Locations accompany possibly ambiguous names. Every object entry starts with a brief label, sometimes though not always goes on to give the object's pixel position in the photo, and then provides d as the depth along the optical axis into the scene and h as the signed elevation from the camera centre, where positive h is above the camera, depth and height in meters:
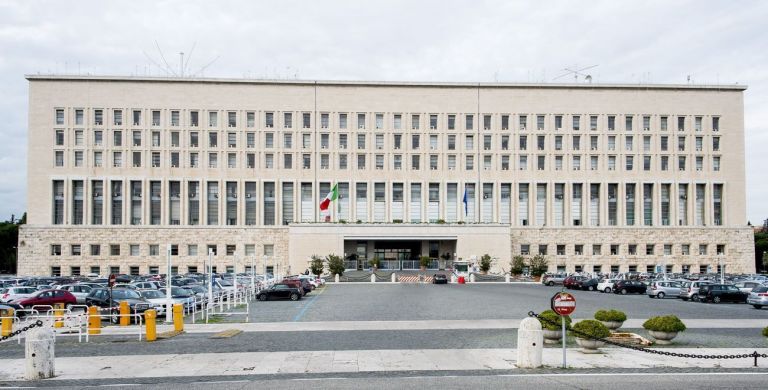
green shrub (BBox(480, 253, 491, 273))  90.12 -5.98
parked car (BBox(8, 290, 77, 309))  39.59 -4.68
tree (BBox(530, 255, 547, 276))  83.12 -5.92
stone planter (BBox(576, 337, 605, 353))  20.95 -3.89
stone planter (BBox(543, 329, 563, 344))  22.93 -3.94
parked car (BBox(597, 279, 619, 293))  58.31 -5.81
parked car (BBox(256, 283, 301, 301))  45.44 -4.96
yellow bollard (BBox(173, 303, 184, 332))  27.25 -3.96
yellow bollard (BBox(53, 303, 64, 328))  28.64 -4.36
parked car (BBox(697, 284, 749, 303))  45.28 -5.06
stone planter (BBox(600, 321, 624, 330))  24.44 -3.79
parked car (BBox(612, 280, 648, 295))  55.75 -5.65
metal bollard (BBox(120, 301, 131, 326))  30.12 -4.11
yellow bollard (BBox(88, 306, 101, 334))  26.56 -4.03
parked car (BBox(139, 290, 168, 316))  34.00 -4.11
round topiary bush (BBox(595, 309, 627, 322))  24.24 -3.50
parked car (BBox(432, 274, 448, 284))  75.62 -6.83
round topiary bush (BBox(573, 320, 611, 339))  20.77 -3.40
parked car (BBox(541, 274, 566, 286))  71.72 -6.49
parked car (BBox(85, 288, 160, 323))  33.14 -4.19
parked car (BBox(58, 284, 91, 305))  42.74 -4.59
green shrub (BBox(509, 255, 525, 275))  87.50 -6.18
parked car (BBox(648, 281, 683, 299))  50.47 -5.31
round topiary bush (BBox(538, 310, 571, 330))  22.44 -3.40
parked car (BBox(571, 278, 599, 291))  61.69 -5.97
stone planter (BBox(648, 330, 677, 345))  22.50 -3.91
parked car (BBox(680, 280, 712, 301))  47.19 -5.10
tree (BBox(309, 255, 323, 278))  84.94 -6.00
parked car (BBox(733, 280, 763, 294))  48.00 -5.01
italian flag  82.91 +2.38
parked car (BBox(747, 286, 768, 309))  40.03 -4.71
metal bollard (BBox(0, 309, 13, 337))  26.99 -4.18
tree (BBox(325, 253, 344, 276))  82.12 -5.67
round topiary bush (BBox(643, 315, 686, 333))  22.27 -3.50
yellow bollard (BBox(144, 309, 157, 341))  24.78 -3.92
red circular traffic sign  18.11 -2.26
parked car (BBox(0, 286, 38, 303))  41.62 -4.63
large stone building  94.75 +6.13
